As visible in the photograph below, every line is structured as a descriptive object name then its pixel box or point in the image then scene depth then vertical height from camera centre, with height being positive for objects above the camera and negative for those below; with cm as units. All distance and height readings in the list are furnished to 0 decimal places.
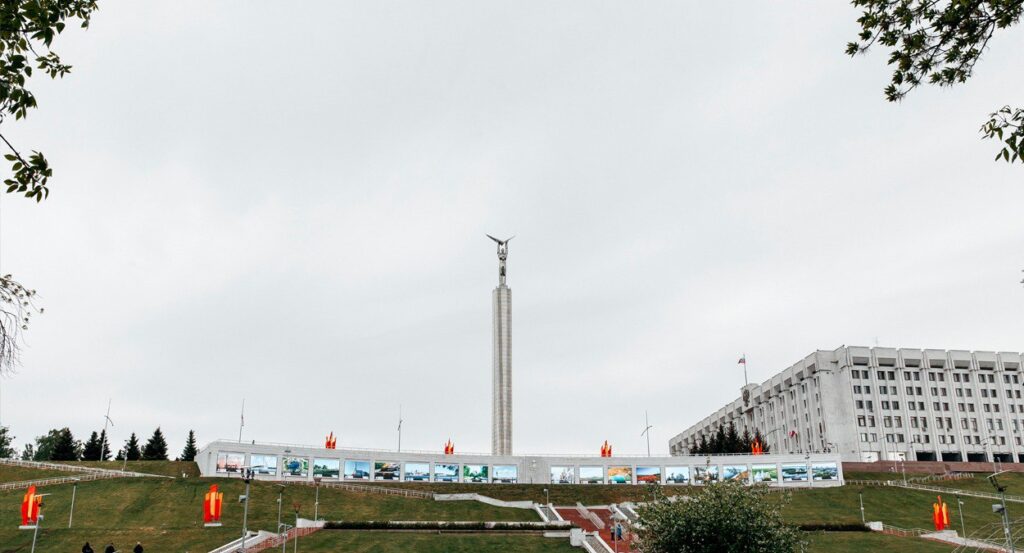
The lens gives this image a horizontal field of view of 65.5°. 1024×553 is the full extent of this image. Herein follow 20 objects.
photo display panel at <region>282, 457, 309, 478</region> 10369 +70
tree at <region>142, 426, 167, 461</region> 13225 +403
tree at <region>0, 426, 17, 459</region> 15460 +580
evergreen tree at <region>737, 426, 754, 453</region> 14034 +441
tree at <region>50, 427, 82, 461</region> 12381 +401
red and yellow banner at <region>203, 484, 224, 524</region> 6988 -288
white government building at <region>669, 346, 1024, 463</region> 14962 +1178
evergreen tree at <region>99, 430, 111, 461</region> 12344 +466
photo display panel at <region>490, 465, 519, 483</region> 11325 -45
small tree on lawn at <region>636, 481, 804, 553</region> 4066 -285
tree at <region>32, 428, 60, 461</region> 16089 +560
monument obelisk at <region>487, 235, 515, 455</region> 12412 +1527
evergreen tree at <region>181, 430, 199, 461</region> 13488 +386
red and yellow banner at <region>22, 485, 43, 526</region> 6512 -278
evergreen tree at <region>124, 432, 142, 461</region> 12900 +392
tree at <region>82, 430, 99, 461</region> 12825 +397
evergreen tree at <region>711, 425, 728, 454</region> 13625 +433
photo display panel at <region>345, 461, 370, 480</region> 10731 +14
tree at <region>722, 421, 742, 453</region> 13438 +427
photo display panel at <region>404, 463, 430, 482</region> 11025 -19
